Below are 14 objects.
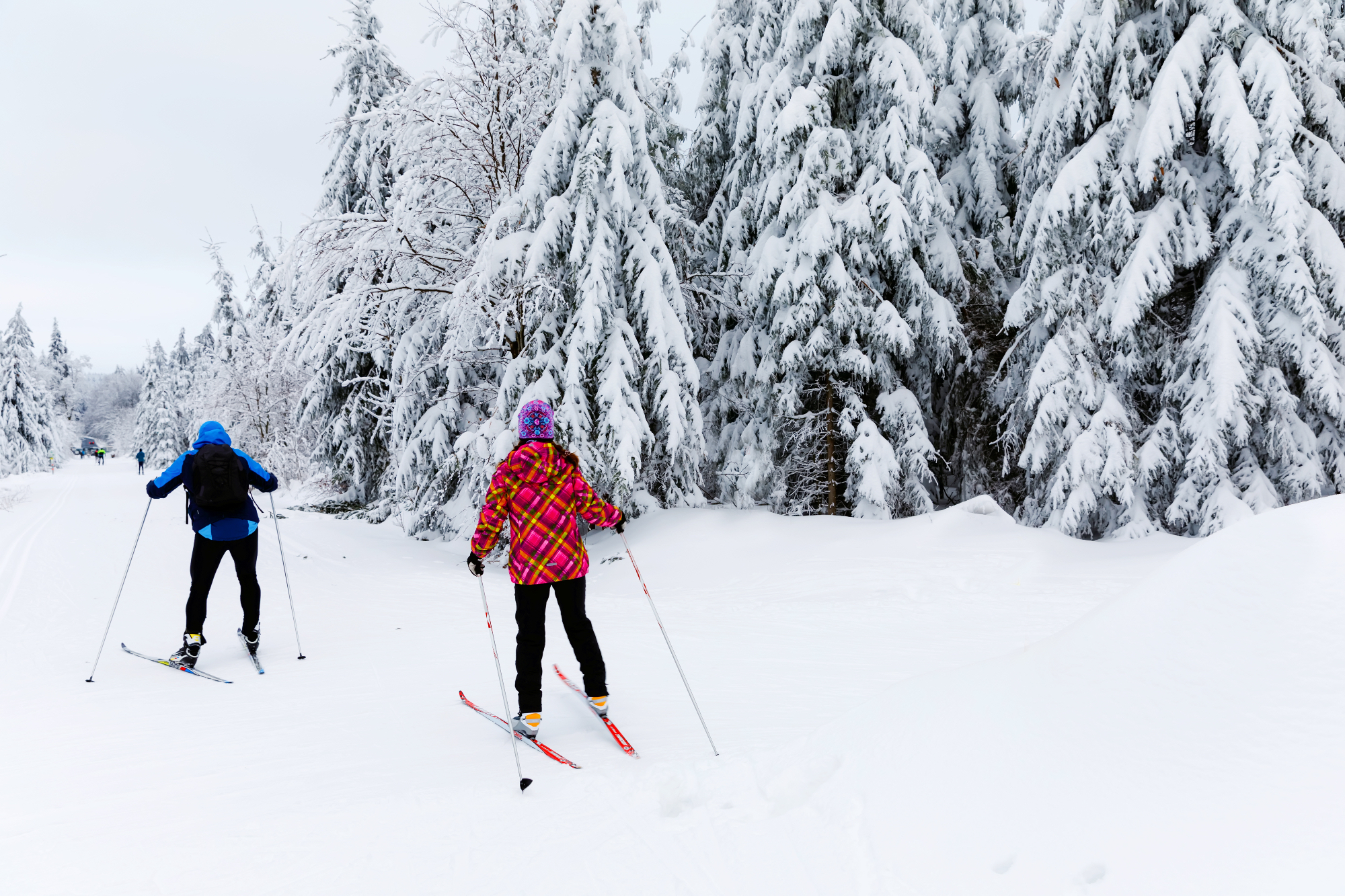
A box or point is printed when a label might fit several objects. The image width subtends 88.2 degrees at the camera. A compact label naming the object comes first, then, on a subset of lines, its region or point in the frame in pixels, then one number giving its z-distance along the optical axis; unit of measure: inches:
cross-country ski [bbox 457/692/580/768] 138.1
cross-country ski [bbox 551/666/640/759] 139.3
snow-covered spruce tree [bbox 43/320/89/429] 3009.4
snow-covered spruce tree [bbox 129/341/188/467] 2101.4
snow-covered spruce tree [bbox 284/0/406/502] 647.8
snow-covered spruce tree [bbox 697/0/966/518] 411.8
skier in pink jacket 150.9
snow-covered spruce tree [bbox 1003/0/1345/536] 326.6
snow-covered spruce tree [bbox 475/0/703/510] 383.2
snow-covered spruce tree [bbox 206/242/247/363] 1321.4
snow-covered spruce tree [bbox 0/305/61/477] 1708.9
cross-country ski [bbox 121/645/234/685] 212.7
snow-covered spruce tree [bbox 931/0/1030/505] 479.5
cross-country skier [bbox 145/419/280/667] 218.2
